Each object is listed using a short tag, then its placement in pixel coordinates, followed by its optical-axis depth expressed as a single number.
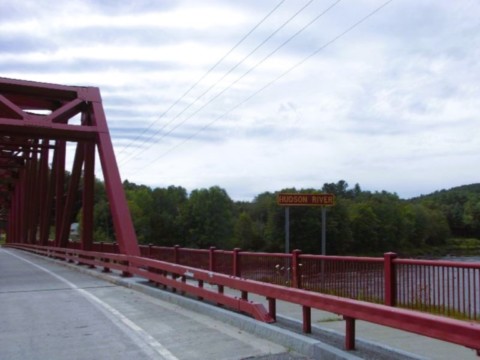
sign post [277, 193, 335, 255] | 15.77
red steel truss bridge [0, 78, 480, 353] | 5.78
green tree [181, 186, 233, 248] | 91.25
